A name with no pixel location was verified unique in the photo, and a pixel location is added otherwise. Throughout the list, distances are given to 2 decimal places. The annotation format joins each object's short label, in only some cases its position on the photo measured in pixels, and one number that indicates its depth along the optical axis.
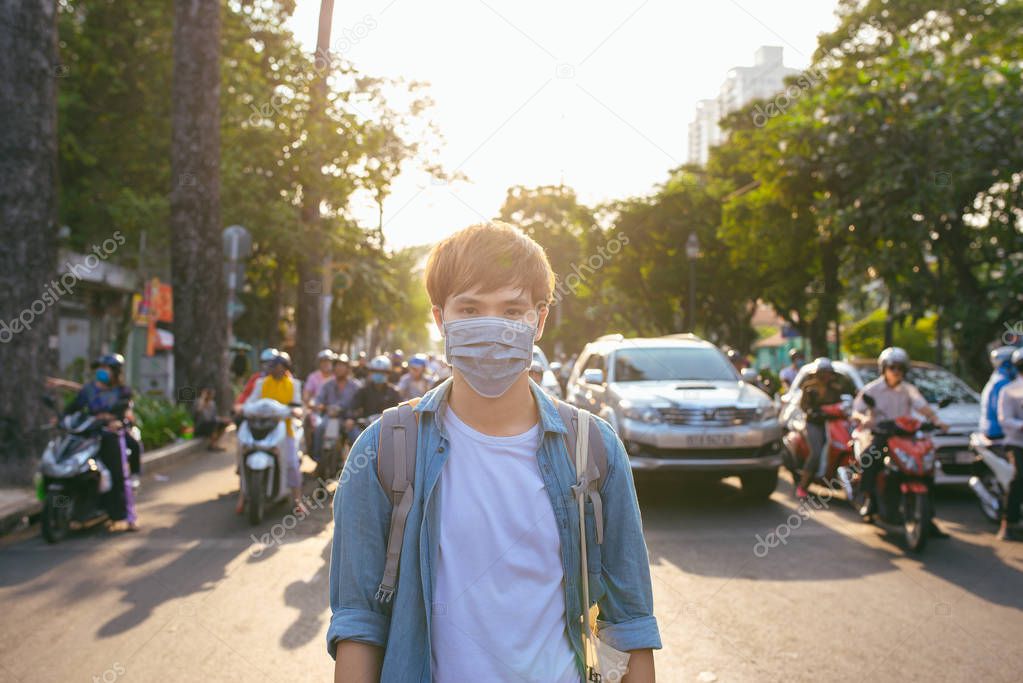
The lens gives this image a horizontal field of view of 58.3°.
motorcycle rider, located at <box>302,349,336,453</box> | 13.45
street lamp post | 22.39
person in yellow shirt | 9.58
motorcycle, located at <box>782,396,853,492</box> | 9.97
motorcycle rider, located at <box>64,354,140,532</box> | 8.27
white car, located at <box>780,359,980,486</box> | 10.12
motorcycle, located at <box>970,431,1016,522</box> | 8.36
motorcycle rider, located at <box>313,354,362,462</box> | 11.60
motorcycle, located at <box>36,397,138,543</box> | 7.76
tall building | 47.75
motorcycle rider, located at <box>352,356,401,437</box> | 11.53
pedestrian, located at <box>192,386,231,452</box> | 15.91
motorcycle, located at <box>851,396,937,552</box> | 7.38
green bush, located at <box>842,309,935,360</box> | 29.45
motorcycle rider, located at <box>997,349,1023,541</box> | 8.01
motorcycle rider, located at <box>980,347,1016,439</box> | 8.37
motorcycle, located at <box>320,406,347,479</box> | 11.56
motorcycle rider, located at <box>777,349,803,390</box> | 16.62
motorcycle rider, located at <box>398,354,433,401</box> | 13.27
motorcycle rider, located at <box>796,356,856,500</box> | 10.12
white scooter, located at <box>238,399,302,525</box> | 8.83
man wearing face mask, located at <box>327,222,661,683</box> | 1.86
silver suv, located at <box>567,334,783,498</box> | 9.41
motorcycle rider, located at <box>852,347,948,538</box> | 8.12
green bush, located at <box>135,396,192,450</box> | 14.32
